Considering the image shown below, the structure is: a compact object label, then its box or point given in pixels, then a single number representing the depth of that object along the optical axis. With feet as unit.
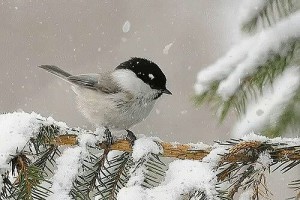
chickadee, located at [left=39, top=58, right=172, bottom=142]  10.59
